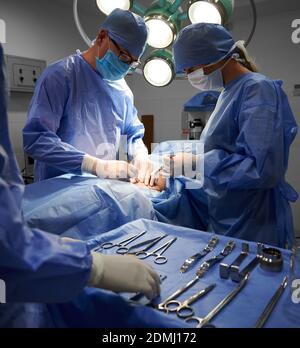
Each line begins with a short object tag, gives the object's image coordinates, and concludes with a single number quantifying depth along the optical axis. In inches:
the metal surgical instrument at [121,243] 37.5
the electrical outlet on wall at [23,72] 104.6
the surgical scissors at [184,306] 25.3
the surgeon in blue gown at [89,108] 52.5
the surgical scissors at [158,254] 34.8
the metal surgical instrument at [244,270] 30.3
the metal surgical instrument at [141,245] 36.4
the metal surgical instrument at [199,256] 32.9
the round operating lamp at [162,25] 54.8
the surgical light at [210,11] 49.8
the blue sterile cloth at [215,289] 24.5
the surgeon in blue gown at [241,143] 46.7
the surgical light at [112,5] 53.7
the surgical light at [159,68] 62.1
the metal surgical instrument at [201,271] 27.3
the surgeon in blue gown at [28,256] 18.4
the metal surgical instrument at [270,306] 24.1
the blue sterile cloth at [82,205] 39.6
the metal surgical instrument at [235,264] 30.8
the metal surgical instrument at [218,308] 24.1
